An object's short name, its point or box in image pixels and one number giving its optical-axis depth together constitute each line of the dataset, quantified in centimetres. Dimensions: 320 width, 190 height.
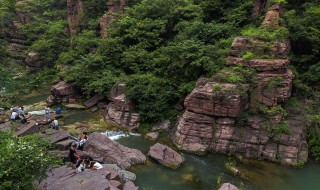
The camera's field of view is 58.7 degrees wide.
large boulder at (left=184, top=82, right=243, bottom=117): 1939
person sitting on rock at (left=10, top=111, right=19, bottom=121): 2029
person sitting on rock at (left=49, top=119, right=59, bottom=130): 2120
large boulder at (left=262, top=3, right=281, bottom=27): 2424
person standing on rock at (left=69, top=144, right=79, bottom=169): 1617
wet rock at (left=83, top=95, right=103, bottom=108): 2698
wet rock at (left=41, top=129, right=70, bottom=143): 1784
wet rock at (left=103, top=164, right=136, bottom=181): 1584
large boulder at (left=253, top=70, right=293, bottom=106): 2005
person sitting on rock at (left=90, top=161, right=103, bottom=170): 1556
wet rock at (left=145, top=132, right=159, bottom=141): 2137
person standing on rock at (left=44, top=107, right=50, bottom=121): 2363
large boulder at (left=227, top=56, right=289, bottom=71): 2030
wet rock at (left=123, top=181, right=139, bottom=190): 1456
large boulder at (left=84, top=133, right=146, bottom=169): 1757
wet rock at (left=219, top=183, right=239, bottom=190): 1459
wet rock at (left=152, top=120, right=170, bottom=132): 2238
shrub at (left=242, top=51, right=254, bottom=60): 2075
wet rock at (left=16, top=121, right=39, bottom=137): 1775
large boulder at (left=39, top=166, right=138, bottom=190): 1302
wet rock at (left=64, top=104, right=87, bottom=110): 2661
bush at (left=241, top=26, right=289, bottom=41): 2208
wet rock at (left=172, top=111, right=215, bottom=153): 1962
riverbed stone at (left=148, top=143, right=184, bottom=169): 1781
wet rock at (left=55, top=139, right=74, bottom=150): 1736
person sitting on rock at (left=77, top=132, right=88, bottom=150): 1811
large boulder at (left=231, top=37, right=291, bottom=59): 2123
